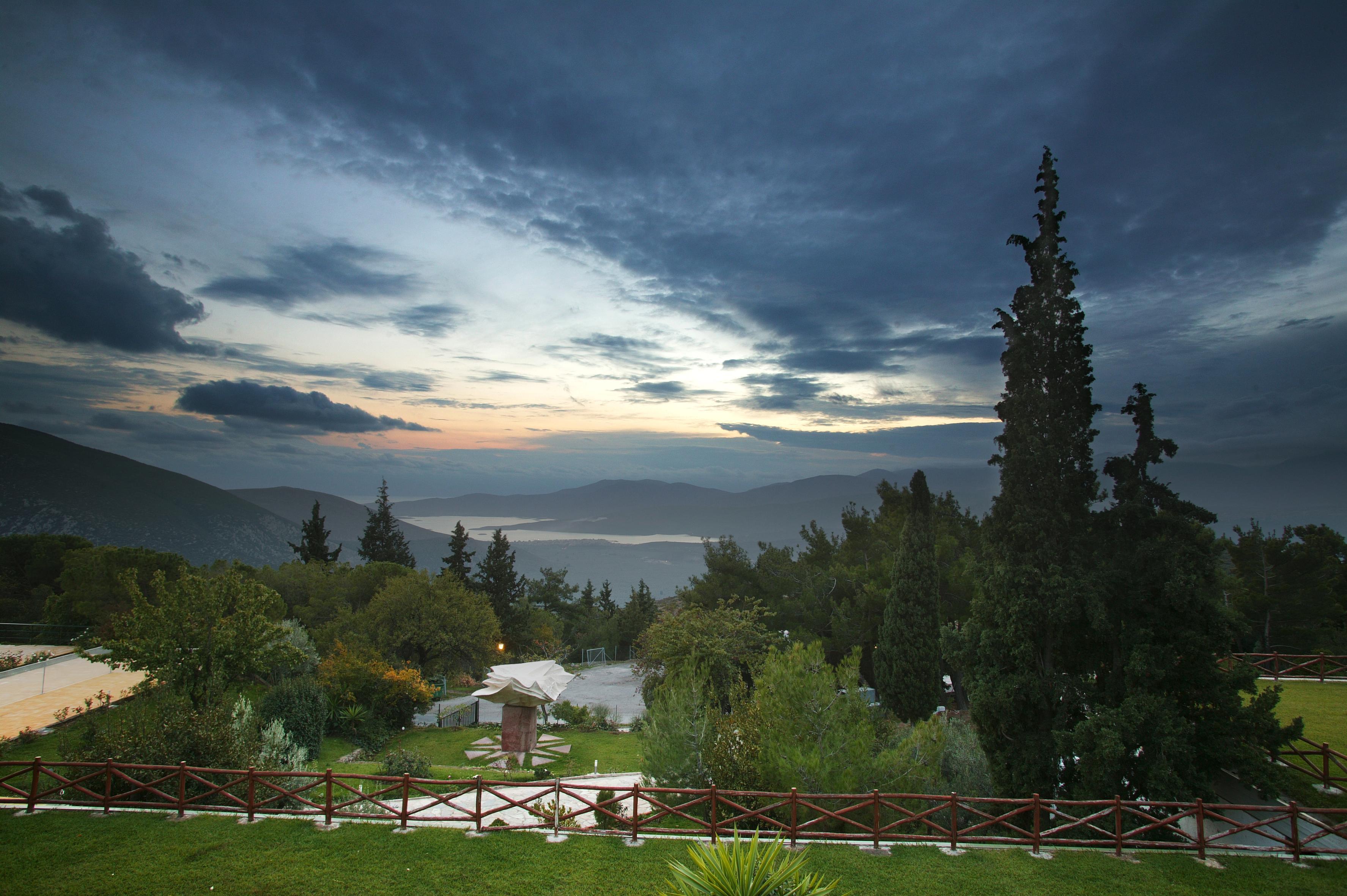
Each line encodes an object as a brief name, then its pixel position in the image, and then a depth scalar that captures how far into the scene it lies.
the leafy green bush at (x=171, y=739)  10.79
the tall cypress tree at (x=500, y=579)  45.12
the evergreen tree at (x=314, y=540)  51.91
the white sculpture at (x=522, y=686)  16.45
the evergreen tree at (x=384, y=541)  55.53
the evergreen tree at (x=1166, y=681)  10.41
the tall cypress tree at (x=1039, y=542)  11.83
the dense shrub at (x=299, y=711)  15.63
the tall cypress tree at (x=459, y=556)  50.25
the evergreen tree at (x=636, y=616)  45.88
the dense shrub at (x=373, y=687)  18.62
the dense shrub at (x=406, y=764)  13.13
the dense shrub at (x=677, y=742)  11.33
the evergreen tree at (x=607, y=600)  59.12
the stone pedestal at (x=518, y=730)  16.84
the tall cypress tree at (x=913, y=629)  21.16
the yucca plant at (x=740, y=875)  5.53
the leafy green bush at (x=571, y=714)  22.14
